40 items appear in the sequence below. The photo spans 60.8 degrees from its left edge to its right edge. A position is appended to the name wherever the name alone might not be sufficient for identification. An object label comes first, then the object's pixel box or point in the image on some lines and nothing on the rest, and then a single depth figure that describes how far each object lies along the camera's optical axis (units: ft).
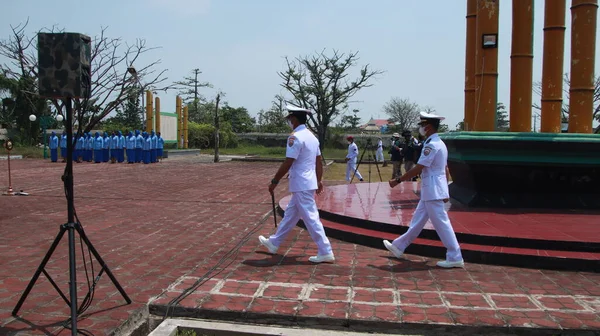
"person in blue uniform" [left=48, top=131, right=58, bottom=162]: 78.23
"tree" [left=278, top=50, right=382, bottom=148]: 115.55
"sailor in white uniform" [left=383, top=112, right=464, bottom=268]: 16.19
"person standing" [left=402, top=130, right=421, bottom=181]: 41.42
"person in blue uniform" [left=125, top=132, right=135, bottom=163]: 79.00
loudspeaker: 11.15
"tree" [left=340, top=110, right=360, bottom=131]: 177.72
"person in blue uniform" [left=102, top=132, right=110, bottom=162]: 80.65
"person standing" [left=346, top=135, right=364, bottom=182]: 49.16
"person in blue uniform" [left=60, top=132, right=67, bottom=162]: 78.25
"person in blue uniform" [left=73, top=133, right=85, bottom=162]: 80.69
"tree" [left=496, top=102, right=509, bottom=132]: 150.40
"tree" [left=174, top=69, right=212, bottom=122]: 176.04
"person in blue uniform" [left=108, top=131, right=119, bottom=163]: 79.56
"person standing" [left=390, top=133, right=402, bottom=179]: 47.01
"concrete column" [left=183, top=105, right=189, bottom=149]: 115.14
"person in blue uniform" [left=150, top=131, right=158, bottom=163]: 79.94
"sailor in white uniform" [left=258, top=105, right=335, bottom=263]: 16.62
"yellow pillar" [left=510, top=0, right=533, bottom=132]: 26.68
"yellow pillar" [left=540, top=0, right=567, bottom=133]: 27.43
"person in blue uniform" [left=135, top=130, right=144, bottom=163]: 79.10
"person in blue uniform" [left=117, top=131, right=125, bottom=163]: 79.61
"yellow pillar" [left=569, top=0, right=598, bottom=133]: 26.58
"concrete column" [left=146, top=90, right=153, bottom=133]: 90.62
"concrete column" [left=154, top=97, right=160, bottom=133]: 94.87
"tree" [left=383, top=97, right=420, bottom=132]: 188.85
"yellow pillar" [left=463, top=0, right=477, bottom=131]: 31.89
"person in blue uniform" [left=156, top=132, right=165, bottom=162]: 82.12
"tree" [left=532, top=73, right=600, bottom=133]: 88.71
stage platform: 17.04
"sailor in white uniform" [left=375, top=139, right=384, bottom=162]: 72.97
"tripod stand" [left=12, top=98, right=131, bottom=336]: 10.80
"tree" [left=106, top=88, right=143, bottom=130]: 140.34
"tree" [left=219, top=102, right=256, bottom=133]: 164.73
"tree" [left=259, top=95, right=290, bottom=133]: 153.58
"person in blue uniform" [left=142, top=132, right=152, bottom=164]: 79.13
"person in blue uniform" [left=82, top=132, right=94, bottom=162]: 81.05
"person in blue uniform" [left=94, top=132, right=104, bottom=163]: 79.70
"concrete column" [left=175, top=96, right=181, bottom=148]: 110.01
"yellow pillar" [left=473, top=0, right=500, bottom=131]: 27.68
